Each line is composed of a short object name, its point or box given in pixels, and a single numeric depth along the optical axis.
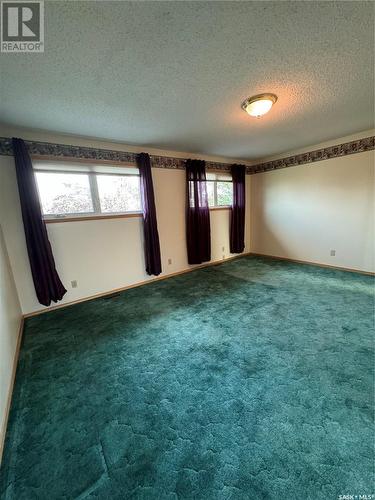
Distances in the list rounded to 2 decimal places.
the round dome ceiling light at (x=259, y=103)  1.88
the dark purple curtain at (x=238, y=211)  4.52
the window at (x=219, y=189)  4.34
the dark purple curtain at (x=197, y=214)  3.80
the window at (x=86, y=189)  2.64
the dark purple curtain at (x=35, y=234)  2.31
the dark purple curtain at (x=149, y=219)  3.21
